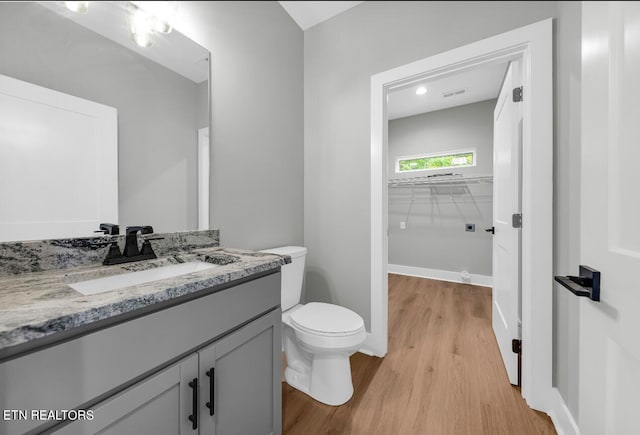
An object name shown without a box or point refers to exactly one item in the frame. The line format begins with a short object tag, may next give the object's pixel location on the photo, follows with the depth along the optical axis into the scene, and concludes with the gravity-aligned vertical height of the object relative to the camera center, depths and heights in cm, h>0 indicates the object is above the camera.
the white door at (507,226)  141 -6
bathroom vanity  46 -33
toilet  126 -66
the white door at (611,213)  44 +1
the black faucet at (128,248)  98 -13
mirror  81 +48
